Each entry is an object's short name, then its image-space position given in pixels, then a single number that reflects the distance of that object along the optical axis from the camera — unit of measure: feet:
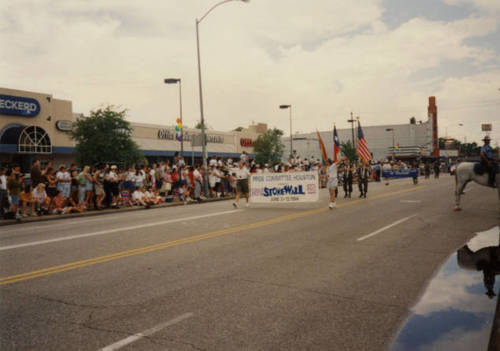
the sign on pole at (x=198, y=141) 83.51
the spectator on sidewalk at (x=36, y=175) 50.88
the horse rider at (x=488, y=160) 39.91
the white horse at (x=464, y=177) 41.50
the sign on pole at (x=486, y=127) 269.15
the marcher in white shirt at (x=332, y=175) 53.00
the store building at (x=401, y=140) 302.66
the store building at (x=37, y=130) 106.63
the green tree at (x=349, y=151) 239.71
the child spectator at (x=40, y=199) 51.60
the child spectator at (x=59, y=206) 53.62
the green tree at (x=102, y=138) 109.19
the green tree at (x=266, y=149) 213.46
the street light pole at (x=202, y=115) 76.84
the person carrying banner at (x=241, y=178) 54.85
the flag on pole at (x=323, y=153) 58.98
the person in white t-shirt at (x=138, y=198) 63.30
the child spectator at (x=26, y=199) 50.55
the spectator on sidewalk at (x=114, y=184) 59.16
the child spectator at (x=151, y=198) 63.88
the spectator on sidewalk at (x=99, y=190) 58.54
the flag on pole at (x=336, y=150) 55.06
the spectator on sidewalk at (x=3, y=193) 47.91
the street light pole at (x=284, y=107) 155.22
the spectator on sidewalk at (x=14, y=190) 47.66
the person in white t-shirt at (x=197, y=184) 71.56
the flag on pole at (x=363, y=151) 80.43
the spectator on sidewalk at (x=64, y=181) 54.24
